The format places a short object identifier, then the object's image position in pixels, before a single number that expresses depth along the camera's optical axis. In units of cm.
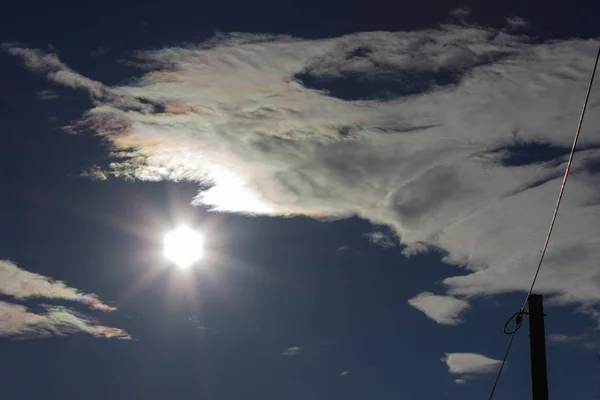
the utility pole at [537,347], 1661
